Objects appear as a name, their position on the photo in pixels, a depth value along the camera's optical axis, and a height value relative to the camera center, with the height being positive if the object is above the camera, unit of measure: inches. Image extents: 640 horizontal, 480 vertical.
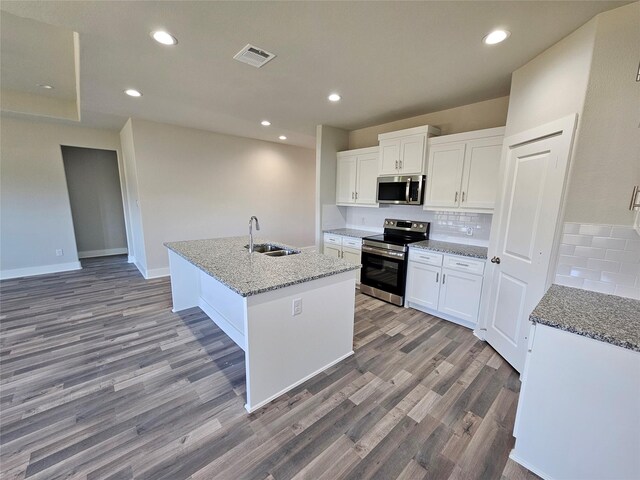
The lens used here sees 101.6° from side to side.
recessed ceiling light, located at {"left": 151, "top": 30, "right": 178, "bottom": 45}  73.4 +45.1
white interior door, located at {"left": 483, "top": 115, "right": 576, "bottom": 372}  74.9 -8.9
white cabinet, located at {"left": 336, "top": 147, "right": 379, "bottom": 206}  159.5 +14.1
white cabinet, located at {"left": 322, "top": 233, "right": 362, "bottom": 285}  158.1 -30.5
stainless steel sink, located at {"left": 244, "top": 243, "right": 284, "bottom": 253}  119.5 -23.1
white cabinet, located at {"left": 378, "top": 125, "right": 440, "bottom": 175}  131.1 +26.0
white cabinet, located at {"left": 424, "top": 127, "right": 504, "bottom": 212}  111.5 +13.9
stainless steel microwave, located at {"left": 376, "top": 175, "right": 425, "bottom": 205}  134.0 +5.4
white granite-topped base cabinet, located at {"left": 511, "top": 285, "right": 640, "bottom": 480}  46.8 -36.9
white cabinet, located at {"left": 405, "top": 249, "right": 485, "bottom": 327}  113.6 -39.1
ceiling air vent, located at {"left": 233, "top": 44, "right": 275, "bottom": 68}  80.4 +44.9
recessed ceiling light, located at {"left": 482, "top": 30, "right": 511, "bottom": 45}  70.7 +45.4
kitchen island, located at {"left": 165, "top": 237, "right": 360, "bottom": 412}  71.4 -34.9
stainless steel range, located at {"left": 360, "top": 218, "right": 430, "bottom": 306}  135.7 -31.6
